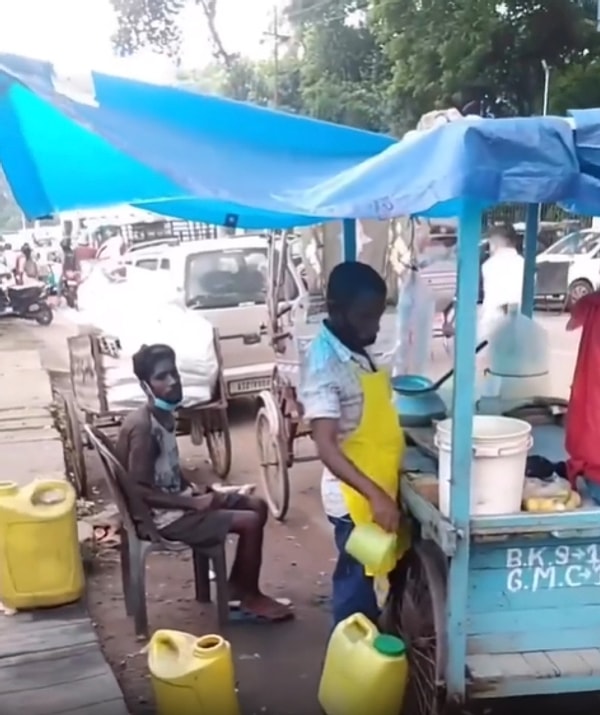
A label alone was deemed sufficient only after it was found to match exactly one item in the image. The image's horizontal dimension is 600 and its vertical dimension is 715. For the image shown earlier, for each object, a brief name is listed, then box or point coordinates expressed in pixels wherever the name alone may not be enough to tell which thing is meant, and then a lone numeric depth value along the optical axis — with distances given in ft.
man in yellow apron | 11.48
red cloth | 11.35
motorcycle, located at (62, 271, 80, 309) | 69.62
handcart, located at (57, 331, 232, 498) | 22.93
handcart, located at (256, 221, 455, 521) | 21.03
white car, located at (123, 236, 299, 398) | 28.14
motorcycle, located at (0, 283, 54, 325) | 69.26
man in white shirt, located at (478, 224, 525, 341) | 20.96
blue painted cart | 10.07
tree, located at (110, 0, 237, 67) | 116.06
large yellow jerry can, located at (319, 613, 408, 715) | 11.41
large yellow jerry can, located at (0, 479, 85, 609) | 15.23
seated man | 14.79
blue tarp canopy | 9.32
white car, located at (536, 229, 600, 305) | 59.06
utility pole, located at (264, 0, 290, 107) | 99.86
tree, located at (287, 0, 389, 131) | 80.53
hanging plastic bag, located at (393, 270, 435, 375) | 19.67
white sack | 23.15
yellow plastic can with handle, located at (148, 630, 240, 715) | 11.53
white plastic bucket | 10.30
